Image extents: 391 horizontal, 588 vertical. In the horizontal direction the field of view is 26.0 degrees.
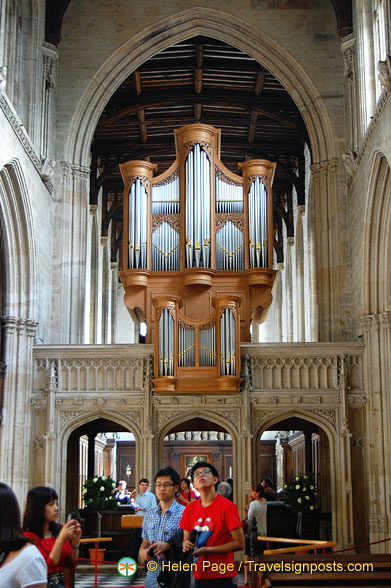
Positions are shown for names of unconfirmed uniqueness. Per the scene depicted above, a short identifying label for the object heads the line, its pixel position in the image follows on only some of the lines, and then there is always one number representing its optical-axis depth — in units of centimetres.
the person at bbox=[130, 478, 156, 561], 1263
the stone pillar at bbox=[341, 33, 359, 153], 1692
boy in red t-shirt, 547
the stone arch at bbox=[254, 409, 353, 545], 1476
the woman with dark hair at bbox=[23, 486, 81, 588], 441
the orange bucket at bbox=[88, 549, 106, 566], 1326
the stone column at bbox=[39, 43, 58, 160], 1703
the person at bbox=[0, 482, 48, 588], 368
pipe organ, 1677
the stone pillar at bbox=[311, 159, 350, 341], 1703
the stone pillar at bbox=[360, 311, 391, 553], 1467
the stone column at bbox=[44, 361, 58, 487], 1500
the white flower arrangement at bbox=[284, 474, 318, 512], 1517
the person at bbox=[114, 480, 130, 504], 1559
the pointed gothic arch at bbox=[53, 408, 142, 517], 1509
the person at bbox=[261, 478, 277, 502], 1493
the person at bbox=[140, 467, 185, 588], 561
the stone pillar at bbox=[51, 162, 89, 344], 1712
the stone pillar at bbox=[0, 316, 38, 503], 1488
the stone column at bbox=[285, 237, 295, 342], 2817
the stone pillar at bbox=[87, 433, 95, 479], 1866
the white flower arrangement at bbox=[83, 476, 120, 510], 1519
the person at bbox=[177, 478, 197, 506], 1175
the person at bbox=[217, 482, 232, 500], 1133
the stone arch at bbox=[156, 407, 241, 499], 1536
